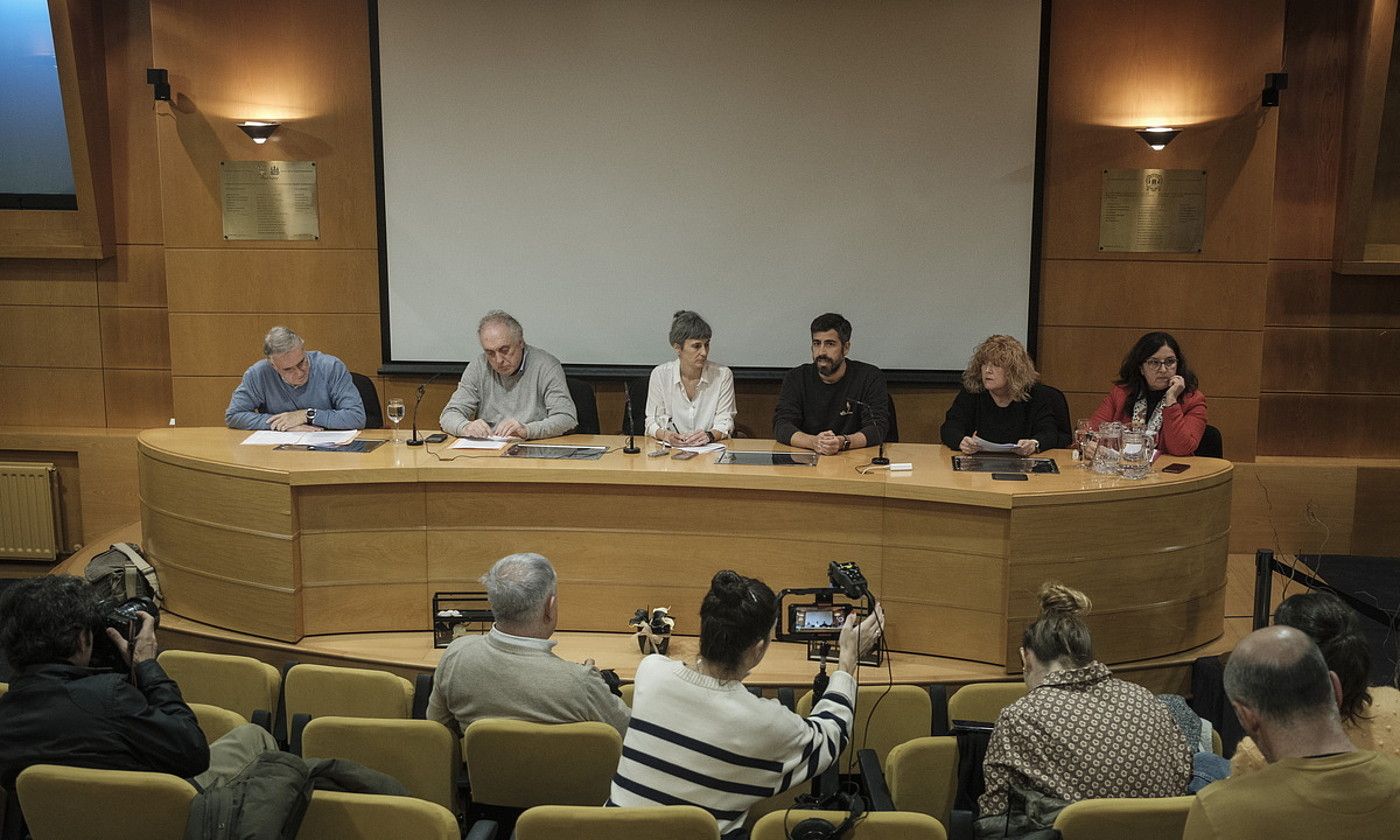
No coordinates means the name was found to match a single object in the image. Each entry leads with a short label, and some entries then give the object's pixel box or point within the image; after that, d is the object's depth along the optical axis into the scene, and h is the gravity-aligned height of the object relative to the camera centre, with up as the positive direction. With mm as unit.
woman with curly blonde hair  5082 -444
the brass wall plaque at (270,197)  6582 +500
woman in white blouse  5395 -429
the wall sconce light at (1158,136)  6109 +805
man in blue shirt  5410 -456
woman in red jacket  4957 -391
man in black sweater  5340 -433
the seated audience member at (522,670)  3041 -933
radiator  6777 -1209
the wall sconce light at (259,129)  6422 +840
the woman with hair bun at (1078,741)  2758 -994
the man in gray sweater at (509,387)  5383 -417
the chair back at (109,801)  2572 -1065
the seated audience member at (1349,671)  2682 -805
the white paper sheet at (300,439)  5078 -608
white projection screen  6266 +637
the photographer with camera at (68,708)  2688 -912
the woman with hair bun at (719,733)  2635 -935
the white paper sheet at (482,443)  5043 -616
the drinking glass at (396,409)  4980 -468
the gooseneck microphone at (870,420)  4750 -529
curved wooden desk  4426 -906
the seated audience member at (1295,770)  2045 -780
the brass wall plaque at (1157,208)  6266 +459
